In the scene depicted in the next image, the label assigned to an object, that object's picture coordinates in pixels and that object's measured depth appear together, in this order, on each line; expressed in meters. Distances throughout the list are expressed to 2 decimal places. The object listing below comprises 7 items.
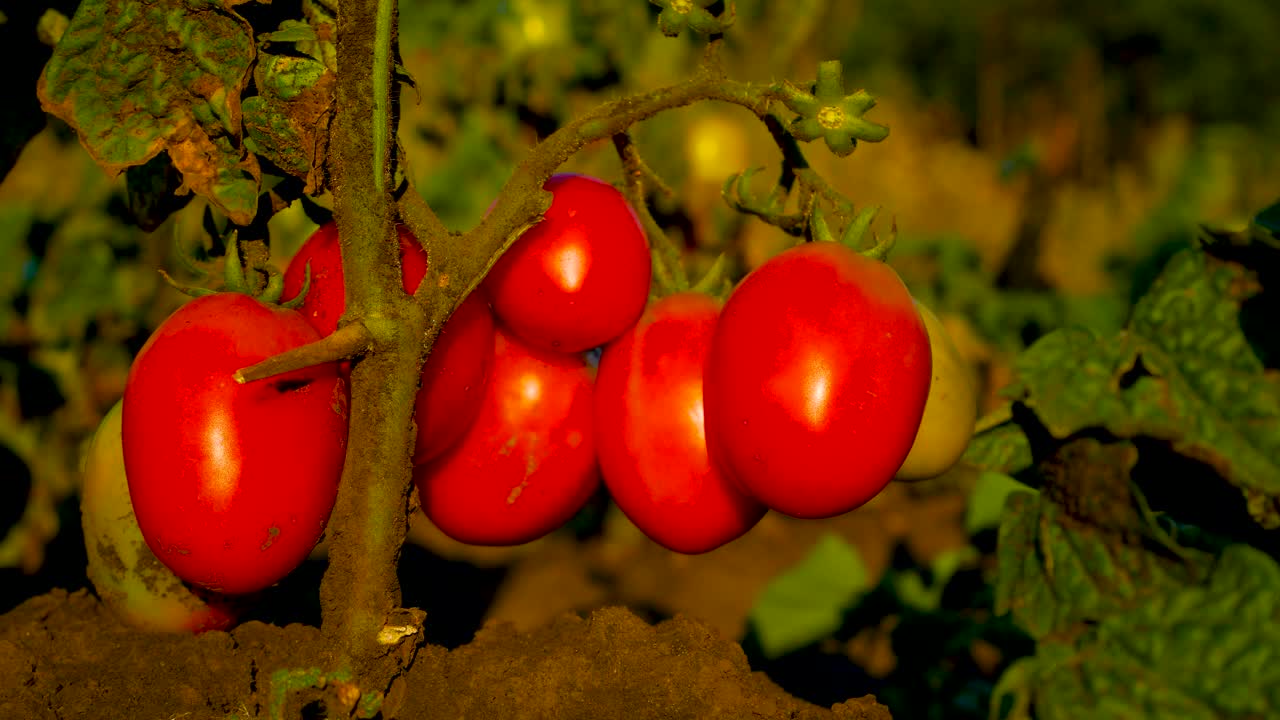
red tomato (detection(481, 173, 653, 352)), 0.85
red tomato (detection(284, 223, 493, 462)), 0.83
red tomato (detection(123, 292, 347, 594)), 0.80
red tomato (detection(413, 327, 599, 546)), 0.87
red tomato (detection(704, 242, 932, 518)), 0.82
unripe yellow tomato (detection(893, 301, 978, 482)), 0.87
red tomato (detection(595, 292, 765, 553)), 0.86
